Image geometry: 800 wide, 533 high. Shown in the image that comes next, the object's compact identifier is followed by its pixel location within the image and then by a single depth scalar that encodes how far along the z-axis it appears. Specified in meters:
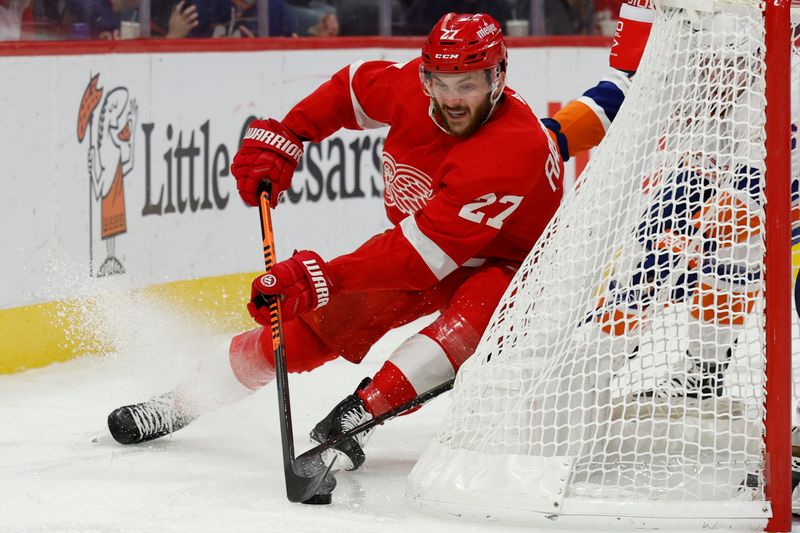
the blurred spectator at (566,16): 12.13
